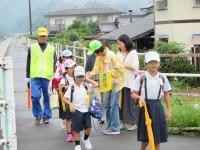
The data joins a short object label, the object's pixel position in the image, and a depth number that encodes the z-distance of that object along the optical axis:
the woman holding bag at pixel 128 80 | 7.83
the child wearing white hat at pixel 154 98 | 5.68
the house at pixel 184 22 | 26.05
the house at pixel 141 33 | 31.89
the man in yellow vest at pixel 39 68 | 8.80
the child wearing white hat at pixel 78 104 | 6.66
